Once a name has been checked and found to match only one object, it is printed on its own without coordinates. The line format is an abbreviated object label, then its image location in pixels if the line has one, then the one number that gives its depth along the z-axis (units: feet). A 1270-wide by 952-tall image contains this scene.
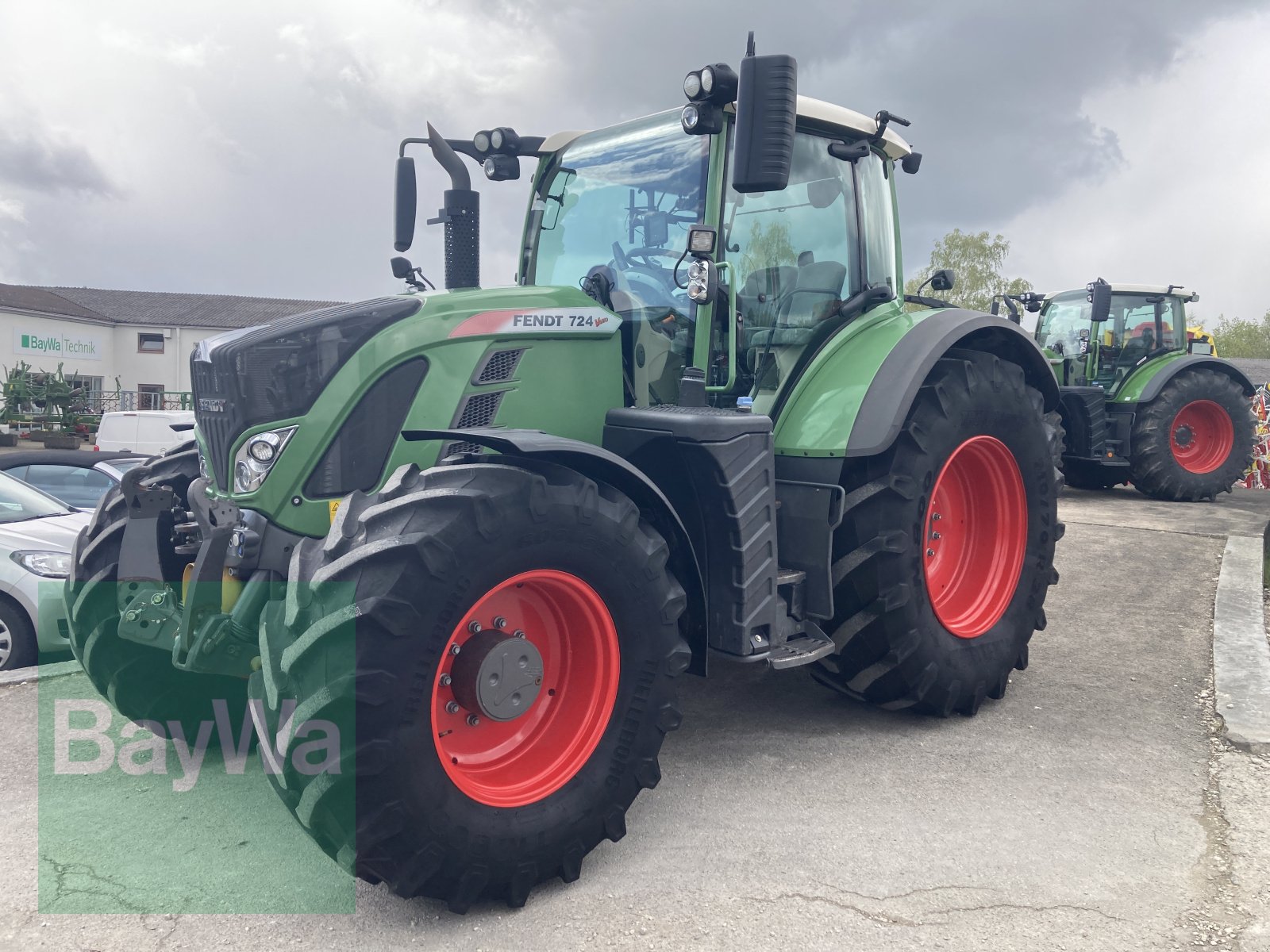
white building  137.90
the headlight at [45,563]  19.26
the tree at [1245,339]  233.14
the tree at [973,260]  139.54
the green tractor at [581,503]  9.14
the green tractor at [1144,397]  42.57
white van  49.06
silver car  18.90
